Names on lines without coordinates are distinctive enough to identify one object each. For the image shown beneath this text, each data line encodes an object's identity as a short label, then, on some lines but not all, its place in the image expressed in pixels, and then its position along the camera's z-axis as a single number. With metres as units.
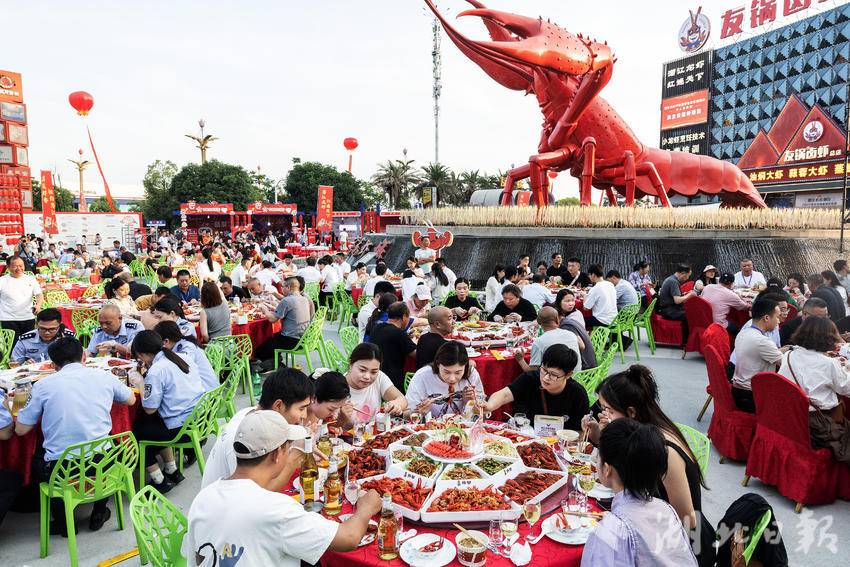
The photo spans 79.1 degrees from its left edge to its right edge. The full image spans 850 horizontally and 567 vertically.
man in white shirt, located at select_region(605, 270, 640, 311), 8.55
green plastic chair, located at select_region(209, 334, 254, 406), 5.80
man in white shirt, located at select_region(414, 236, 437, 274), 10.46
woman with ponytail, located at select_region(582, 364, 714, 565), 2.21
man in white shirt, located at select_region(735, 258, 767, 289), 9.80
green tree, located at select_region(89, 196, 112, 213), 56.52
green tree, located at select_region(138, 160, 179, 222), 43.00
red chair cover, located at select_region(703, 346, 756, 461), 4.76
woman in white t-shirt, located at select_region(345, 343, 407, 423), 3.82
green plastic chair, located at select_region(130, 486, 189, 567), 2.29
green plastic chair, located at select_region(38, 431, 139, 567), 3.31
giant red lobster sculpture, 12.80
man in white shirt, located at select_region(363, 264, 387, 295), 8.85
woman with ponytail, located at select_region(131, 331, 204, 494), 4.12
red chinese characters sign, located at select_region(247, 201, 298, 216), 37.41
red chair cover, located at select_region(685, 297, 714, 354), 7.88
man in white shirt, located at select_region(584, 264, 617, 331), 7.83
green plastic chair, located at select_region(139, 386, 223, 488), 4.10
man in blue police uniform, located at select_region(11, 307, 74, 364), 5.04
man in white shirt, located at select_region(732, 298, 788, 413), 4.64
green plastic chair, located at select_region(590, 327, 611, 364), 6.64
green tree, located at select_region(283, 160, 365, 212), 46.38
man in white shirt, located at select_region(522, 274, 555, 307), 7.81
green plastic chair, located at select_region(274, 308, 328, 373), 6.91
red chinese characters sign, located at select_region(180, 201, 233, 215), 35.50
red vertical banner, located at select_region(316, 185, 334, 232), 27.35
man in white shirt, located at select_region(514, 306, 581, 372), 4.70
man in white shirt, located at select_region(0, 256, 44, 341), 7.23
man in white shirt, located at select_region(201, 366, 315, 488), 2.83
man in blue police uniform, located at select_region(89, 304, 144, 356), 5.33
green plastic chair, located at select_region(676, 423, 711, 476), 3.19
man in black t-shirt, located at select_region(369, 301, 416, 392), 5.17
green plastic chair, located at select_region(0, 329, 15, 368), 6.59
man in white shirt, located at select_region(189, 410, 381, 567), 1.83
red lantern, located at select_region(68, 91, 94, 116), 22.64
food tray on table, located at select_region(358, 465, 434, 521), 2.40
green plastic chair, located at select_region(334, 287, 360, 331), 10.08
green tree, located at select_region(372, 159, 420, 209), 47.16
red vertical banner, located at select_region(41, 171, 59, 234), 25.97
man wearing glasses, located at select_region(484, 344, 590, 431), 3.56
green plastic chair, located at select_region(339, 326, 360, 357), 6.34
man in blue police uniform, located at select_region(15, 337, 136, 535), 3.47
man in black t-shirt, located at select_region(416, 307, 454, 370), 4.87
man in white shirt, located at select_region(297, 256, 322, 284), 10.50
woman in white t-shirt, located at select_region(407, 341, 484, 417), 3.83
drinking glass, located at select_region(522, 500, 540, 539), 2.33
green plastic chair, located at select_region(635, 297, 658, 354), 8.44
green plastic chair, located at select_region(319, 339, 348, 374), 5.81
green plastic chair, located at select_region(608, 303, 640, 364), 7.93
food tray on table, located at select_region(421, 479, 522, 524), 2.33
